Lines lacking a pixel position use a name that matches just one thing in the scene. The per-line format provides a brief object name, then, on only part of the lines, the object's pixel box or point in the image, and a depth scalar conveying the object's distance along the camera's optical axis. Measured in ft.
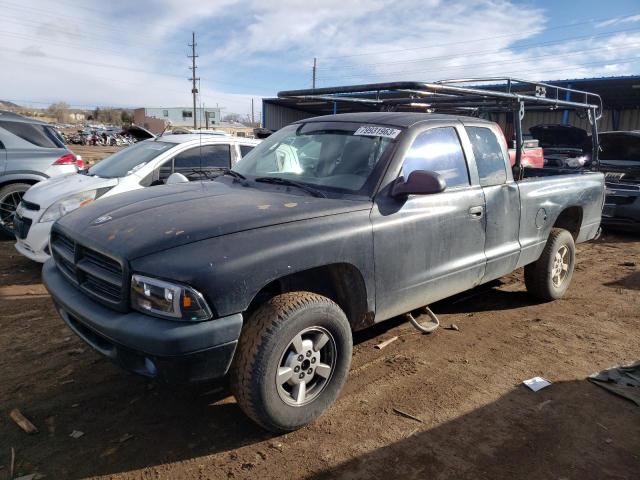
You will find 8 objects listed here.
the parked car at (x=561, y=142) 27.14
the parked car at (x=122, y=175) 17.97
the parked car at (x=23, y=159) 23.44
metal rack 12.77
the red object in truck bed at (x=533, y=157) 24.43
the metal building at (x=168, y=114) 277.29
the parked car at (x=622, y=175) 26.68
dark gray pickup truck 7.99
